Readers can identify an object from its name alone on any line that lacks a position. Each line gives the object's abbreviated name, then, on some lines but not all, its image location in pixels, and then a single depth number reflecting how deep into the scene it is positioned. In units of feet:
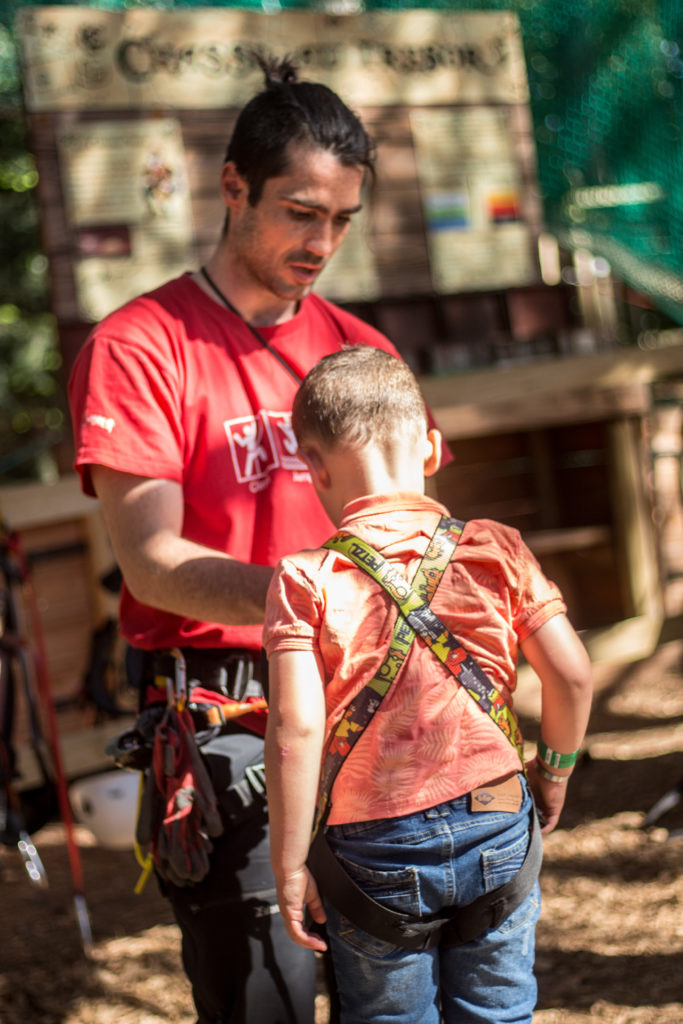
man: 5.74
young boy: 4.91
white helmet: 13.44
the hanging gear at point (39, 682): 10.76
